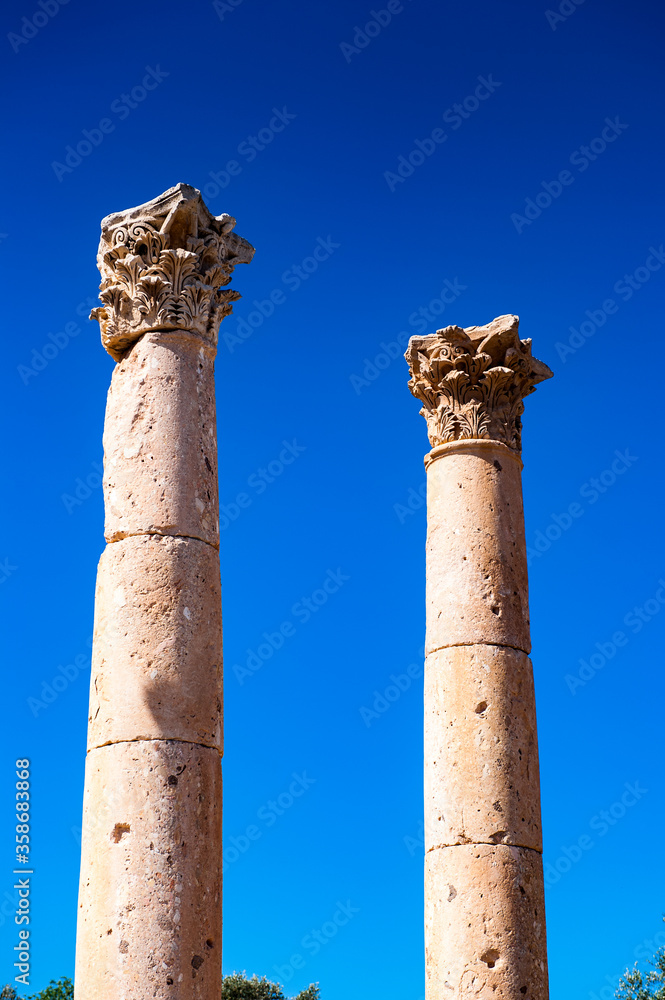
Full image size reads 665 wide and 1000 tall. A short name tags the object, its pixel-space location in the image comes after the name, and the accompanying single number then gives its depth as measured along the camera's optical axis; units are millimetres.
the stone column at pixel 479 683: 16469
